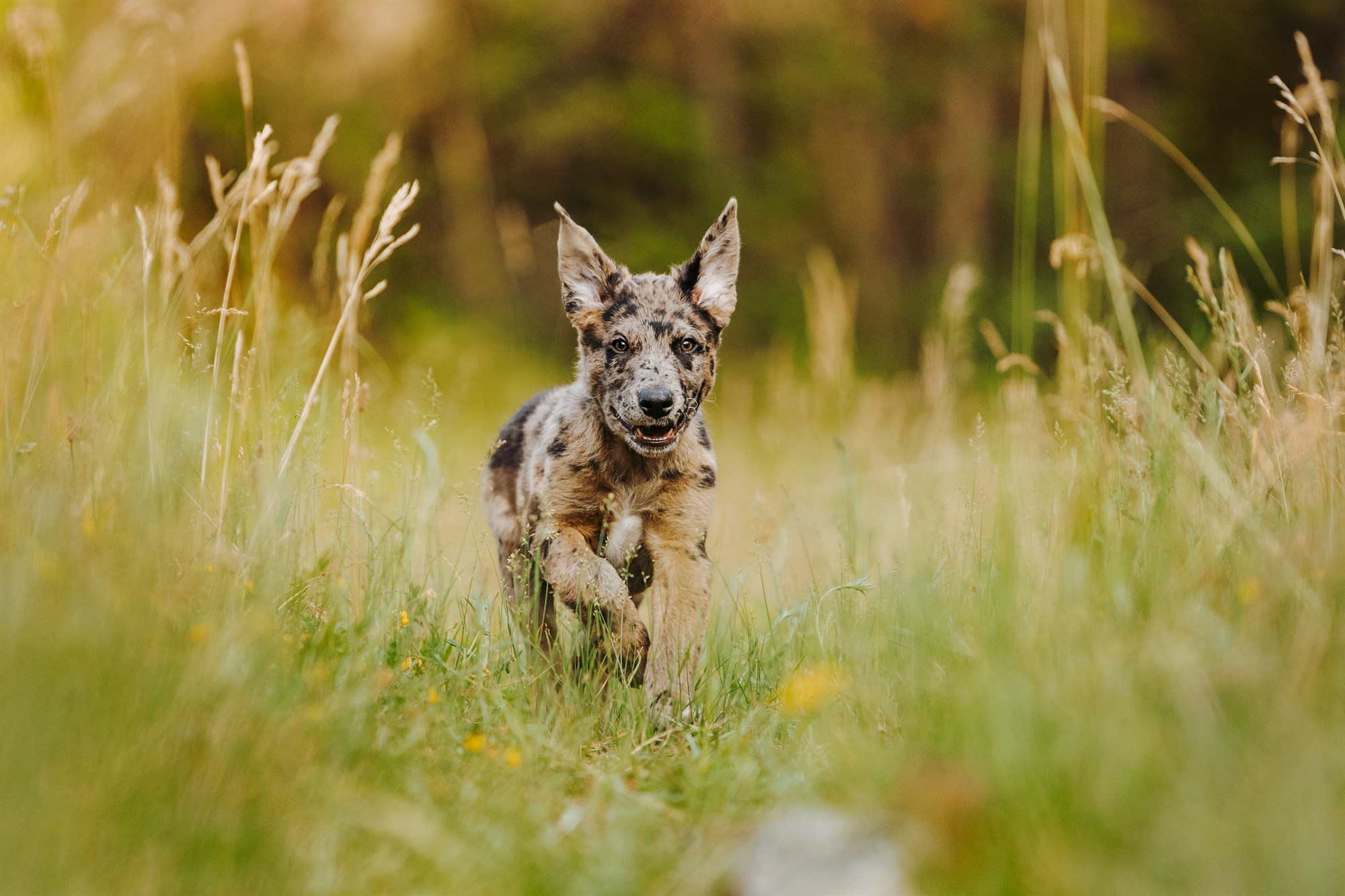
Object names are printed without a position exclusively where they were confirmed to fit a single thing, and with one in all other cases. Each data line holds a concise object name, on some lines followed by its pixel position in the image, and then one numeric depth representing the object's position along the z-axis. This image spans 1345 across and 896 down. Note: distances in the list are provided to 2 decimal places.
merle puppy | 4.07
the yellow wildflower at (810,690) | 3.26
